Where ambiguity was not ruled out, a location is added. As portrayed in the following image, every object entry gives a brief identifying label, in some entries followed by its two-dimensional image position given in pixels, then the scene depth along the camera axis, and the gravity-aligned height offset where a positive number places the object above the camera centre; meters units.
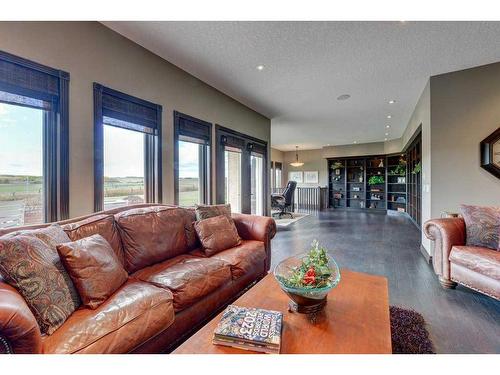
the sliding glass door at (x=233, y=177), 4.65 +0.20
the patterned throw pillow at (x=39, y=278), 1.23 -0.48
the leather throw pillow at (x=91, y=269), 1.43 -0.51
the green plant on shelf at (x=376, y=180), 9.54 +0.25
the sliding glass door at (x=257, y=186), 5.70 +0.02
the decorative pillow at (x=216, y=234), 2.45 -0.50
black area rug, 1.60 -1.07
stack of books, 1.06 -0.66
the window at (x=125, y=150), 2.37 +0.43
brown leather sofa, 1.12 -0.67
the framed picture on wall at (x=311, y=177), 11.51 +0.46
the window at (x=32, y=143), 1.86 +0.37
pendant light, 10.85 +1.22
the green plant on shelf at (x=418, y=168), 5.07 +0.39
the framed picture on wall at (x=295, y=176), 11.87 +0.52
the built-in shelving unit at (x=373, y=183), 8.66 +0.15
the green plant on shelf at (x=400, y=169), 8.62 +0.61
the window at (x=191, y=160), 3.34 +0.42
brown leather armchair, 2.18 -0.72
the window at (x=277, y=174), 11.69 +0.62
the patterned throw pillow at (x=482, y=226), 2.49 -0.42
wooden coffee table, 1.07 -0.70
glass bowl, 1.29 -0.57
